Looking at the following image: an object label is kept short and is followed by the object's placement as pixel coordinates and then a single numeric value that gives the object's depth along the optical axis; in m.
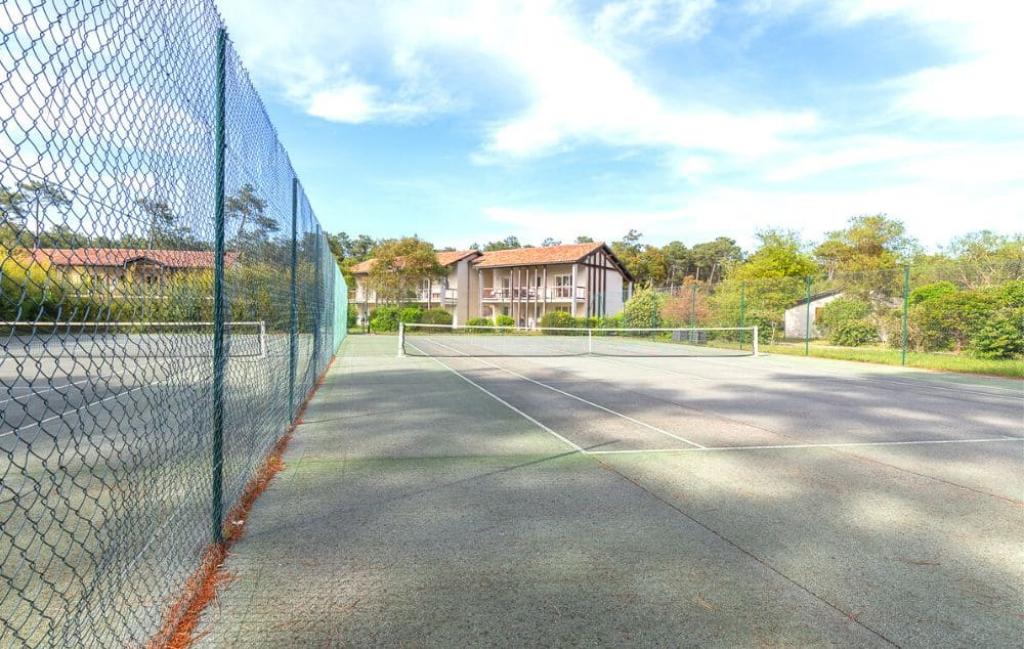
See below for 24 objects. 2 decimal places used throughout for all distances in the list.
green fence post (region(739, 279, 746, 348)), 26.52
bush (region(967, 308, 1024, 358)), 17.55
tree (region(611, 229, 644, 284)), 73.06
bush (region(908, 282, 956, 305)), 20.03
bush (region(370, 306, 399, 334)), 39.34
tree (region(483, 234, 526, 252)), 88.91
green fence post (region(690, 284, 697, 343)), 29.35
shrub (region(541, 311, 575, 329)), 41.69
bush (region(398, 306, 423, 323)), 40.03
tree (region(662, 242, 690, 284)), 82.50
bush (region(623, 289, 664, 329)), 32.81
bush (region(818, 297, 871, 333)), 23.66
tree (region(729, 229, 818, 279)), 49.69
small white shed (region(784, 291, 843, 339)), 26.09
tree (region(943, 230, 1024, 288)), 18.14
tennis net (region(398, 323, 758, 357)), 22.39
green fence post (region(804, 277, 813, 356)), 22.31
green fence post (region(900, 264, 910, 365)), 18.80
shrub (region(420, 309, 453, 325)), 41.66
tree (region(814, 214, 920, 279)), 50.28
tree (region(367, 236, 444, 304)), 42.50
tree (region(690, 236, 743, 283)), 85.81
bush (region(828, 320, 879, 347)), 23.23
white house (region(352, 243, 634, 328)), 47.41
